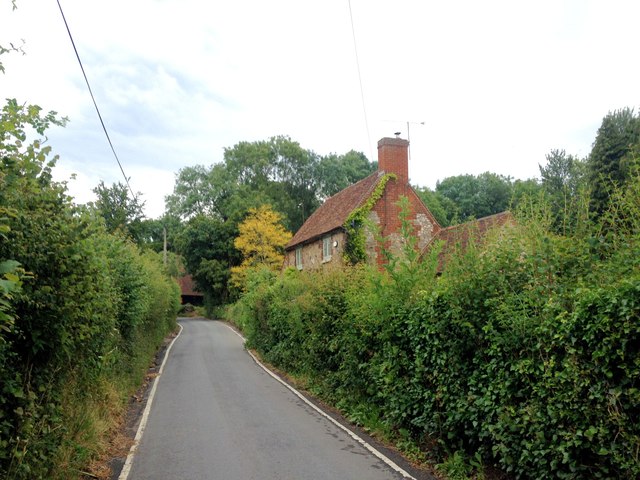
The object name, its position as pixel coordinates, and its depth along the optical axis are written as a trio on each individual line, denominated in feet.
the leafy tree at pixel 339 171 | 226.99
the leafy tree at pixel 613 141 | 85.20
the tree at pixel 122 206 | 117.60
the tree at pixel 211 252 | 191.21
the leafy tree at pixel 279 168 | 228.63
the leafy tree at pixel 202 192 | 223.92
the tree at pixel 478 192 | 200.95
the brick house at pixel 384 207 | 96.43
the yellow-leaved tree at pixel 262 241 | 167.12
